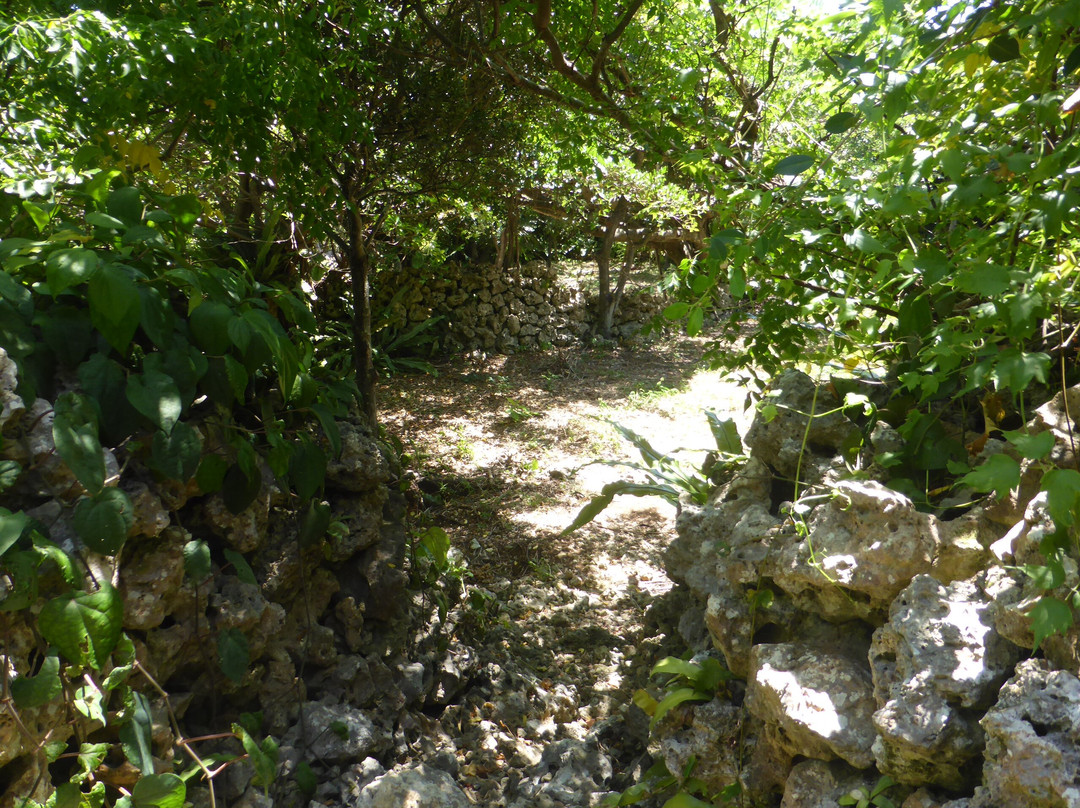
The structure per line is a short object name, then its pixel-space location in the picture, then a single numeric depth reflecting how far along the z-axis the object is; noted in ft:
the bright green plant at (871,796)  5.43
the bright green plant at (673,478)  9.32
